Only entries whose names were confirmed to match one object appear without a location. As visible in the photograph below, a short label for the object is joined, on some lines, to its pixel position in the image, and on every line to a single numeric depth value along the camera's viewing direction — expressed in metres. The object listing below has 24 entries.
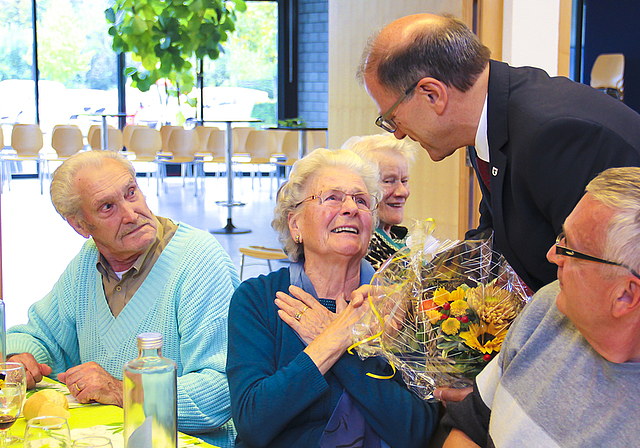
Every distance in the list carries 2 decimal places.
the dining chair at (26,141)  11.70
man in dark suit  1.47
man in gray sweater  1.11
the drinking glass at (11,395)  1.41
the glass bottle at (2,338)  1.59
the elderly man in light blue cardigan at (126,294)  1.99
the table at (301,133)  10.75
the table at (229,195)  8.34
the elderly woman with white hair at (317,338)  1.67
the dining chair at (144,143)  11.78
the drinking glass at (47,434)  1.15
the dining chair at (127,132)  12.68
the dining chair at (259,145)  11.97
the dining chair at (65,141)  11.67
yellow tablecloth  1.44
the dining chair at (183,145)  11.83
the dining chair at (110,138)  11.82
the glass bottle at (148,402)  1.23
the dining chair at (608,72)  7.23
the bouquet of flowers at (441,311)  1.45
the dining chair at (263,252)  4.45
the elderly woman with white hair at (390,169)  2.88
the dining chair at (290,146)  11.87
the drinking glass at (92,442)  1.20
